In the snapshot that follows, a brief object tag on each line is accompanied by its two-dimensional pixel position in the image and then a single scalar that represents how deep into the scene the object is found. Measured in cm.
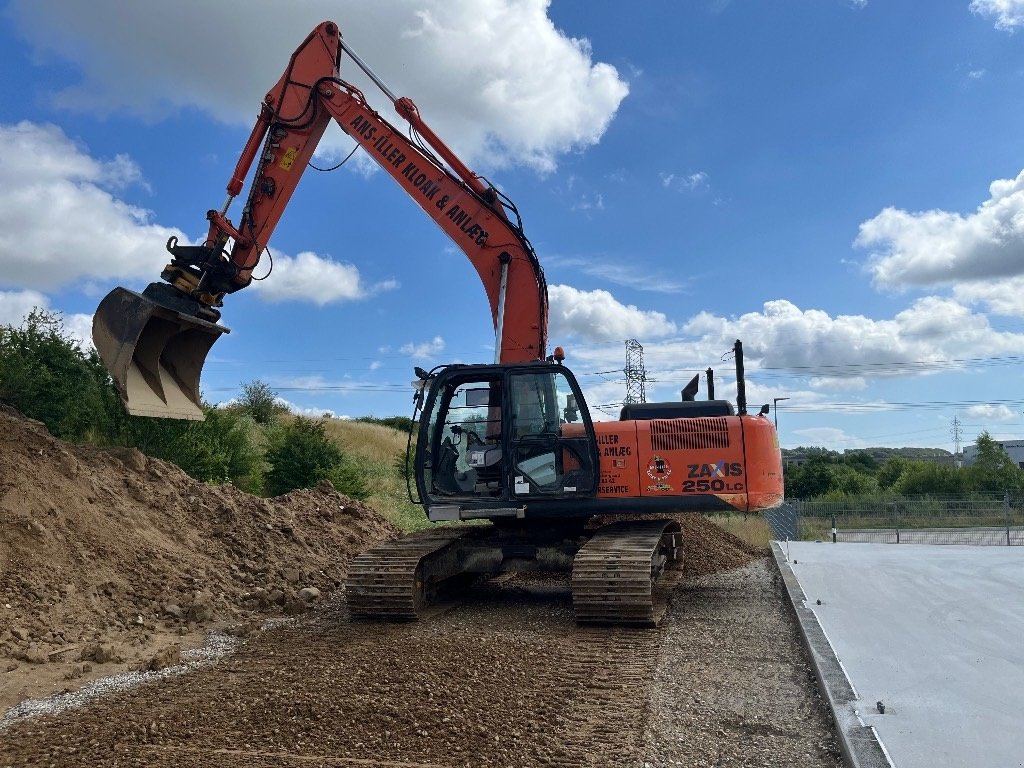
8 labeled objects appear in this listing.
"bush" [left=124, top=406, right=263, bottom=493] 1419
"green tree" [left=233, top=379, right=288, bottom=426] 3378
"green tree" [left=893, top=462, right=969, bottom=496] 4416
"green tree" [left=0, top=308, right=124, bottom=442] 1252
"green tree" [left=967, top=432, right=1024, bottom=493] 4253
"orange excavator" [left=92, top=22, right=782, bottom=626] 812
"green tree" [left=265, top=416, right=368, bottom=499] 1808
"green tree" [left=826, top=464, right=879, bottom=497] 4988
